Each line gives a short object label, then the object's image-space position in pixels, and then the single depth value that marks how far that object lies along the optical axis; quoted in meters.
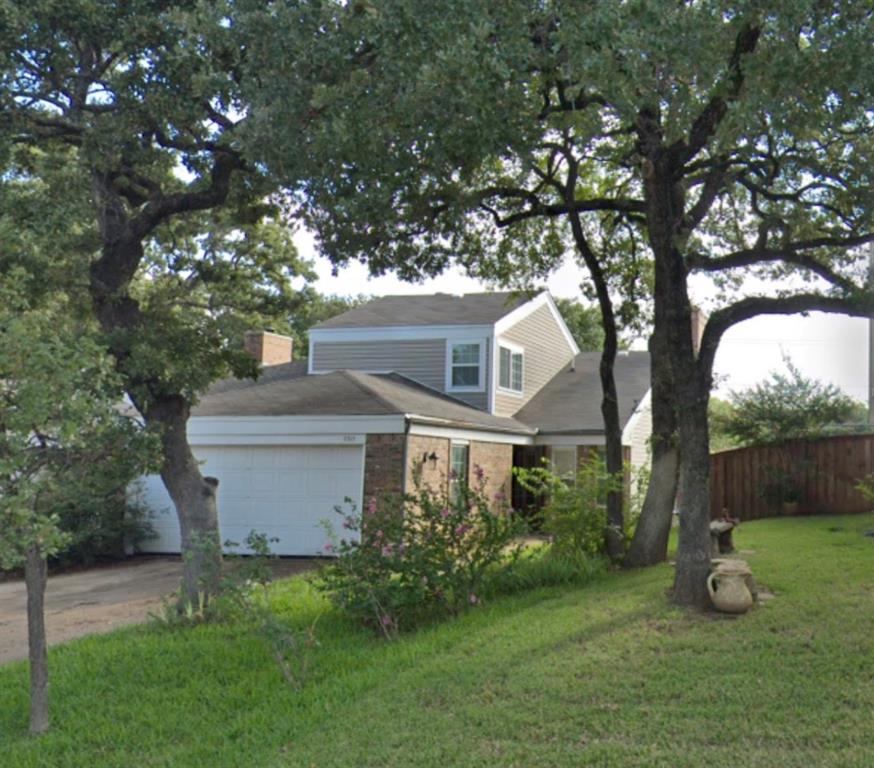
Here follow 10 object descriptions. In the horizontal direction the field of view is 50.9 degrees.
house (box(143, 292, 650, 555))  16.72
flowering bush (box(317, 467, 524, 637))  9.22
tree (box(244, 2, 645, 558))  8.09
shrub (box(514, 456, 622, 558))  12.36
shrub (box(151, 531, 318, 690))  7.66
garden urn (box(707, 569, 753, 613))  8.64
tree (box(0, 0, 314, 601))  9.67
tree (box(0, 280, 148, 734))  5.97
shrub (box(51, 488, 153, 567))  16.22
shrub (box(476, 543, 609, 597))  10.80
